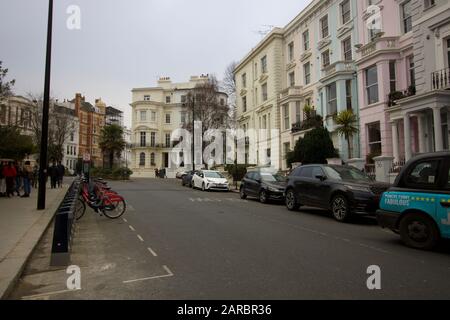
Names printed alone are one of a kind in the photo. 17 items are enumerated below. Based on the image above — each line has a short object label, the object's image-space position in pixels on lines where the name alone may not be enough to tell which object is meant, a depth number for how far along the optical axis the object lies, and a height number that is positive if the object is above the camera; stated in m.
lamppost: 13.45 +1.46
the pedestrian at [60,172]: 27.24 +0.46
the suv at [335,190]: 11.23 -0.44
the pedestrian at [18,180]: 19.83 -0.07
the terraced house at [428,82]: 16.31 +4.22
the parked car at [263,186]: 17.66 -0.43
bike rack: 6.46 -1.07
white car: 25.98 -0.27
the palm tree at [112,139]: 53.19 +5.37
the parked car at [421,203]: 7.20 -0.53
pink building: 20.80 +6.03
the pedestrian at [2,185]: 18.53 -0.31
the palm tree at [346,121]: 20.97 +3.00
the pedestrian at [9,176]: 18.20 +0.13
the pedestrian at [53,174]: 25.94 +0.29
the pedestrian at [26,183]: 18.89 -0.22
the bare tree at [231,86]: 51.56 +12.51
